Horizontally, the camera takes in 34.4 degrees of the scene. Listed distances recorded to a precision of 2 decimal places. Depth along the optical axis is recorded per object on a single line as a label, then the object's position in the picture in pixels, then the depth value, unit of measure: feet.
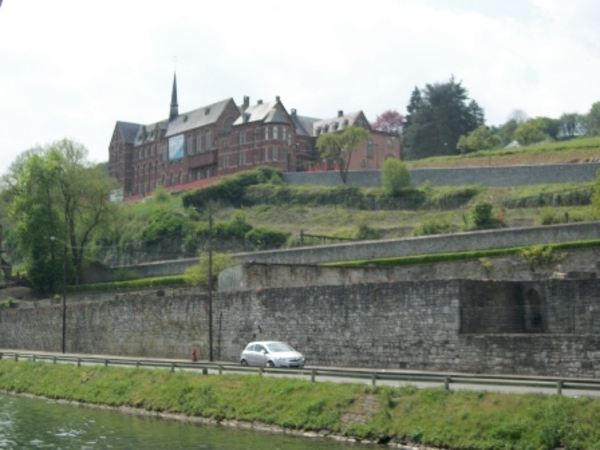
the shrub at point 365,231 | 272.92
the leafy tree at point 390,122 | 501.15
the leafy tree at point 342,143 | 360.48
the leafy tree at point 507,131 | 538.88
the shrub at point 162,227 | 313.53
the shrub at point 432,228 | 244.01
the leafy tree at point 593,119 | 519.07
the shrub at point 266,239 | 289.33
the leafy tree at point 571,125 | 568.82
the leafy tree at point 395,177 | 318.65
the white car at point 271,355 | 118.64
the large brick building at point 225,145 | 395.55
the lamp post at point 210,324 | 136.77
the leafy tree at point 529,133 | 453.17
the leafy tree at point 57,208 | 262.26
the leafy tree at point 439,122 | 426.10
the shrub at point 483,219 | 238.68
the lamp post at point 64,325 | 180.96
